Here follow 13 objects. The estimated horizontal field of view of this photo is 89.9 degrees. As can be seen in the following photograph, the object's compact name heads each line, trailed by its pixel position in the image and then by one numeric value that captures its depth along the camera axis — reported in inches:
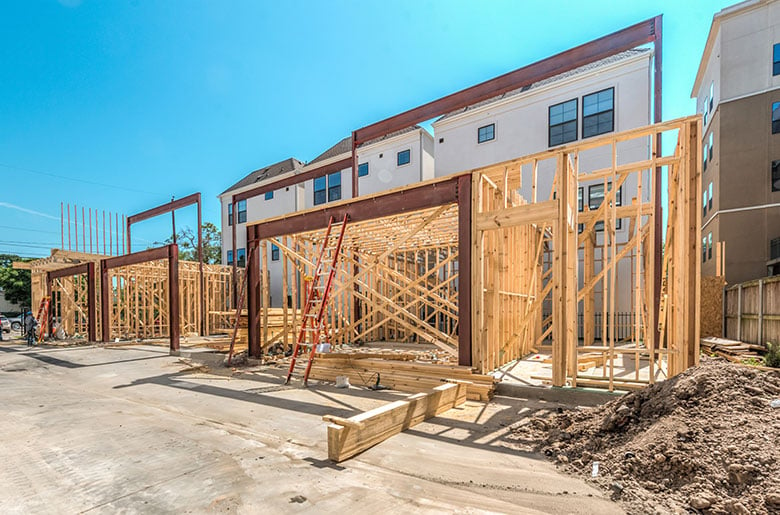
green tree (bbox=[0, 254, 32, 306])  1551.4
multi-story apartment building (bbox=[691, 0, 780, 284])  725.3
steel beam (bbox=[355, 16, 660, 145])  353.4
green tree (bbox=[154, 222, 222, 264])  1406.3
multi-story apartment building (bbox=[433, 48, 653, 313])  568.8
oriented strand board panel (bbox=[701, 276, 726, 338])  542.9
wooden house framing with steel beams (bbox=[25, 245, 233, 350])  714.8
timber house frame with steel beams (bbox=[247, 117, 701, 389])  250.2
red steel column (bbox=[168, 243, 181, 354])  553.0
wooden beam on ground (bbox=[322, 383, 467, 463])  164.9
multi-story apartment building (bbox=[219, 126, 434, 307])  843.4
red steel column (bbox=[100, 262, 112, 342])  679.1
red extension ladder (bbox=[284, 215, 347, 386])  327.9
